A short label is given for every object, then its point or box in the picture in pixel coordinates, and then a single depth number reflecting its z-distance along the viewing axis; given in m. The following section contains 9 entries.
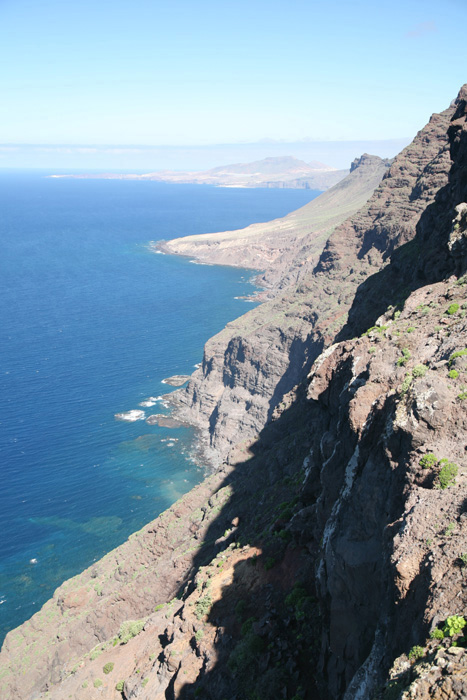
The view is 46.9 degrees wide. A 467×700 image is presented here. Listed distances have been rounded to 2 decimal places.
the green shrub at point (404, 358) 23.98
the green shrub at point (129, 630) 39.75
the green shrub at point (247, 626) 27.57
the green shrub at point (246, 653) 25.61
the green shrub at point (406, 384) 20.09
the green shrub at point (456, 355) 20.54
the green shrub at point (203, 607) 32.12
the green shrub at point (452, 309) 26.75
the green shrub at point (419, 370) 21.38
